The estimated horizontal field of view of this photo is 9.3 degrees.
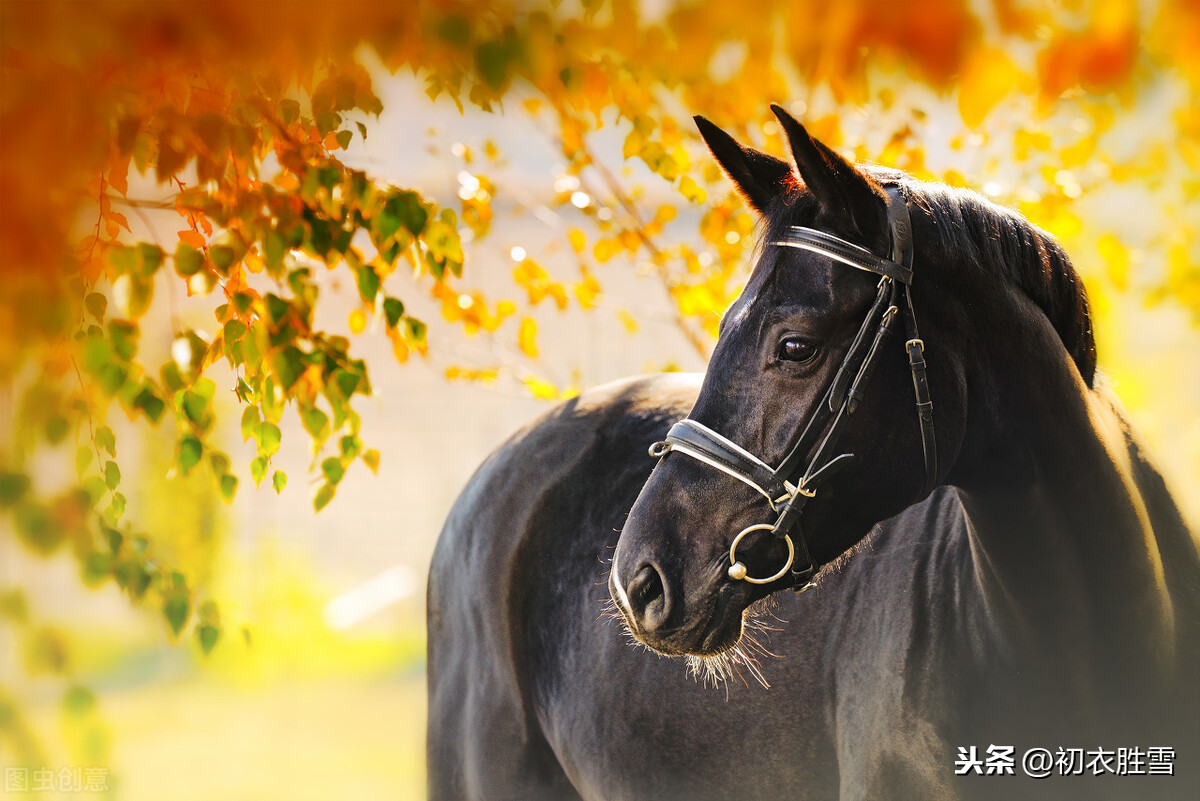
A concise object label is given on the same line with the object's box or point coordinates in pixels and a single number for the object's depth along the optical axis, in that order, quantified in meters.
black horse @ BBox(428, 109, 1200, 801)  8.86
